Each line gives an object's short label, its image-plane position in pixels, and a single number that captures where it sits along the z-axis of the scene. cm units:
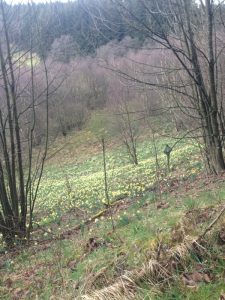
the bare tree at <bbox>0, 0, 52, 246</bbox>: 921
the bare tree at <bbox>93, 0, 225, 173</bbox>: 783
